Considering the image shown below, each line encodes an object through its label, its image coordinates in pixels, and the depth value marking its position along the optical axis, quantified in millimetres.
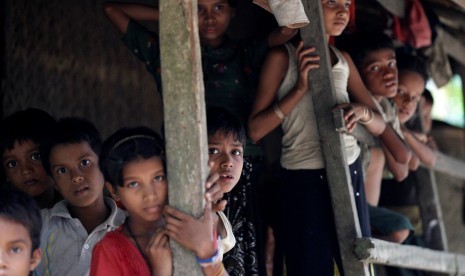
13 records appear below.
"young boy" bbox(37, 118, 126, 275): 3568
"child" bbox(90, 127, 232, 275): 2883
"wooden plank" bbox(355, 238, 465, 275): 3773
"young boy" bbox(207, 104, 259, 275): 3717
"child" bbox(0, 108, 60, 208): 3863
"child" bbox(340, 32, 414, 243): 5074
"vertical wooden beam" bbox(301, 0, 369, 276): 3867
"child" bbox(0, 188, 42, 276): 2814
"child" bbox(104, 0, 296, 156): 4359
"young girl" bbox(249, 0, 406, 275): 4086
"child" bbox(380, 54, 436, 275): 5562
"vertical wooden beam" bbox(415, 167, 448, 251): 5953
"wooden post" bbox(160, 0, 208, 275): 2822
